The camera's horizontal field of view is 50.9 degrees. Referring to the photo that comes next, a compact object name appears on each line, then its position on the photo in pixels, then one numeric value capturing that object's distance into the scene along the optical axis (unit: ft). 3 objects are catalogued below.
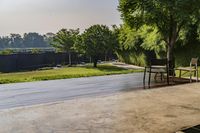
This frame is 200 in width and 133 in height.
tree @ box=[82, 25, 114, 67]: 57.54
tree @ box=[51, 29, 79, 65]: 71.70
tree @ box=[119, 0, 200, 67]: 21.23
